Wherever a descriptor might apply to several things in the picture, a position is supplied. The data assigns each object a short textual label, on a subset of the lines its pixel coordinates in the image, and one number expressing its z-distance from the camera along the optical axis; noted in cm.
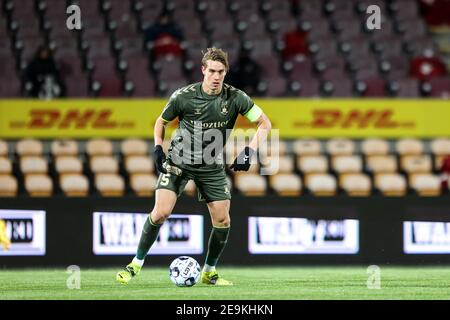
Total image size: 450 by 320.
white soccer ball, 955
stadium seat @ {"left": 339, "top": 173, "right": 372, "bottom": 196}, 1395
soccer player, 941
